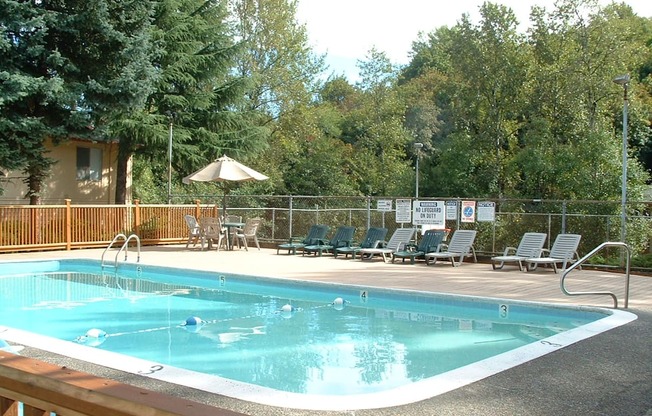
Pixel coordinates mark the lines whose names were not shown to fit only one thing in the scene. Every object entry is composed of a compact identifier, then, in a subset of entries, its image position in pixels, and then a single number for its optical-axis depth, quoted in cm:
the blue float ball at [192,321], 919
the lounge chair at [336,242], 1722
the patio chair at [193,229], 1894
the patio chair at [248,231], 1858
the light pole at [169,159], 2180
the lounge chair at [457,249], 1509
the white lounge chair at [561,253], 1382
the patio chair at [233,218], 2075
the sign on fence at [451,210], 1664
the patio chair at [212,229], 1848
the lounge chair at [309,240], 1770
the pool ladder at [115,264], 1464
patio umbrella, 1816
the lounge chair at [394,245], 1611
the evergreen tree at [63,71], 1775
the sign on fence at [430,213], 1631
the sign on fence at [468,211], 1617
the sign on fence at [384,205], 1736
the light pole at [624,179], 1334
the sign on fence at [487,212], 1560
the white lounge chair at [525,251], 1419
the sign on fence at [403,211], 1700
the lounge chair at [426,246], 1548
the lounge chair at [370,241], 1653
